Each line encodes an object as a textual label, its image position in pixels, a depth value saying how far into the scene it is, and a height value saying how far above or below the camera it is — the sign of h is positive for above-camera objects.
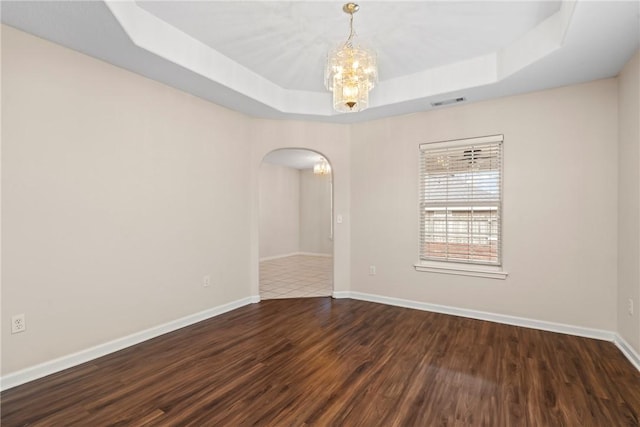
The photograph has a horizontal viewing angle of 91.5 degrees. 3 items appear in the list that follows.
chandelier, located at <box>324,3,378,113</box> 2.56 +1.18
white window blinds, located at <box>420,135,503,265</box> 3.77 +0.16
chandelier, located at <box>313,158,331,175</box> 7.77 +1.11
